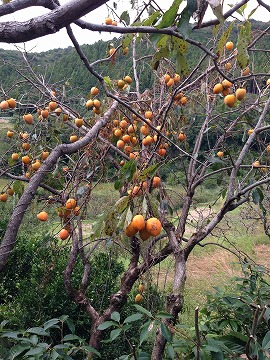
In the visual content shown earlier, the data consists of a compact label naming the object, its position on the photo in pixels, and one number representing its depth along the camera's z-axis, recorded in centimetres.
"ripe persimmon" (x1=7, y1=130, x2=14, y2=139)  216
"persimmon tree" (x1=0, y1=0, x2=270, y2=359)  64
